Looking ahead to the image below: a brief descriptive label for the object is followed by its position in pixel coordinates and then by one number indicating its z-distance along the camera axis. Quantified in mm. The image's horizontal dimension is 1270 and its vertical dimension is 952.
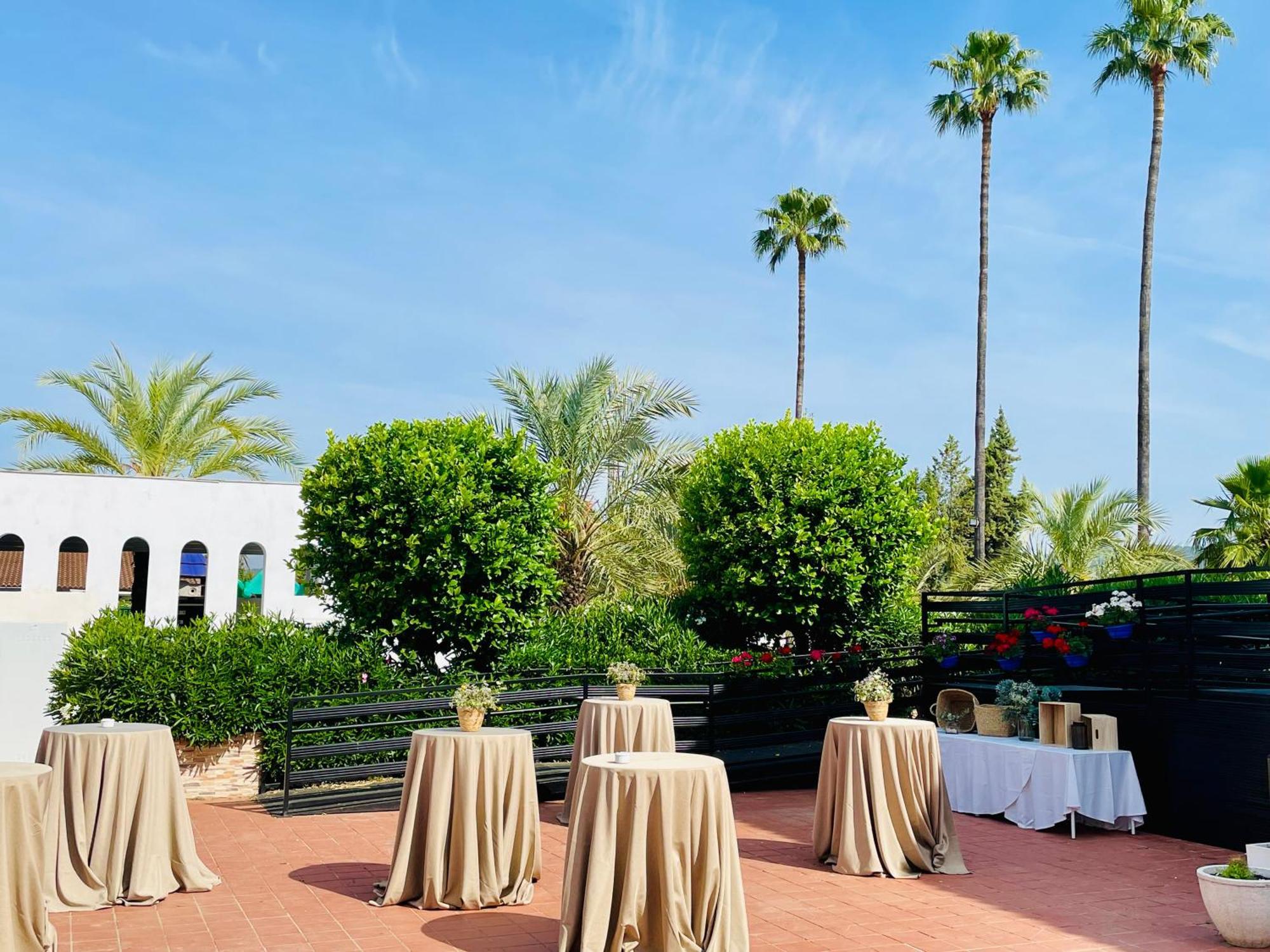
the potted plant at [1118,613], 10578
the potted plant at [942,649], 12750
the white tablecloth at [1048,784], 9258
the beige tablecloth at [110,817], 6730
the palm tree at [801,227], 32531
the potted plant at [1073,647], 11016
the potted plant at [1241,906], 5945
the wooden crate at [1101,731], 9328
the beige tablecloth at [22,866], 5098
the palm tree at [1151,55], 23781
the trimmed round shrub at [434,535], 12711
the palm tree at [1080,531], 21219
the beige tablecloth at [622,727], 9406
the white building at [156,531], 18297
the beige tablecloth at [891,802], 7777
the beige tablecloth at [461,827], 6684
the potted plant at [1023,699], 9883
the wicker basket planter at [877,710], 8125
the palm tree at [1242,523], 17797
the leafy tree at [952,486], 42344
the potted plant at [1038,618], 11531
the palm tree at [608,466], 17516
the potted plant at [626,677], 9742
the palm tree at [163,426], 22875
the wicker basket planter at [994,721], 10148
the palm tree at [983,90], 26109
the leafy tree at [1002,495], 47031
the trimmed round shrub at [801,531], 14227
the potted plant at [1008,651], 11555
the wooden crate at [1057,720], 9406
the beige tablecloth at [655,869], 5320
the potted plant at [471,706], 7340
